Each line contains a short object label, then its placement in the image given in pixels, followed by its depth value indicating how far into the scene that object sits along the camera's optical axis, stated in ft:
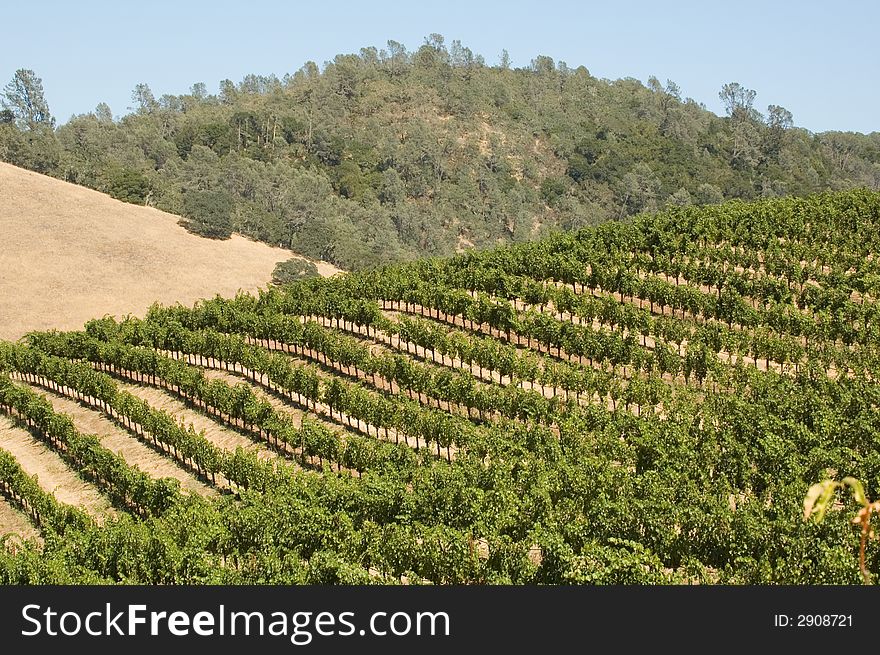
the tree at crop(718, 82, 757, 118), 651.66
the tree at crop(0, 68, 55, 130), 534.78
